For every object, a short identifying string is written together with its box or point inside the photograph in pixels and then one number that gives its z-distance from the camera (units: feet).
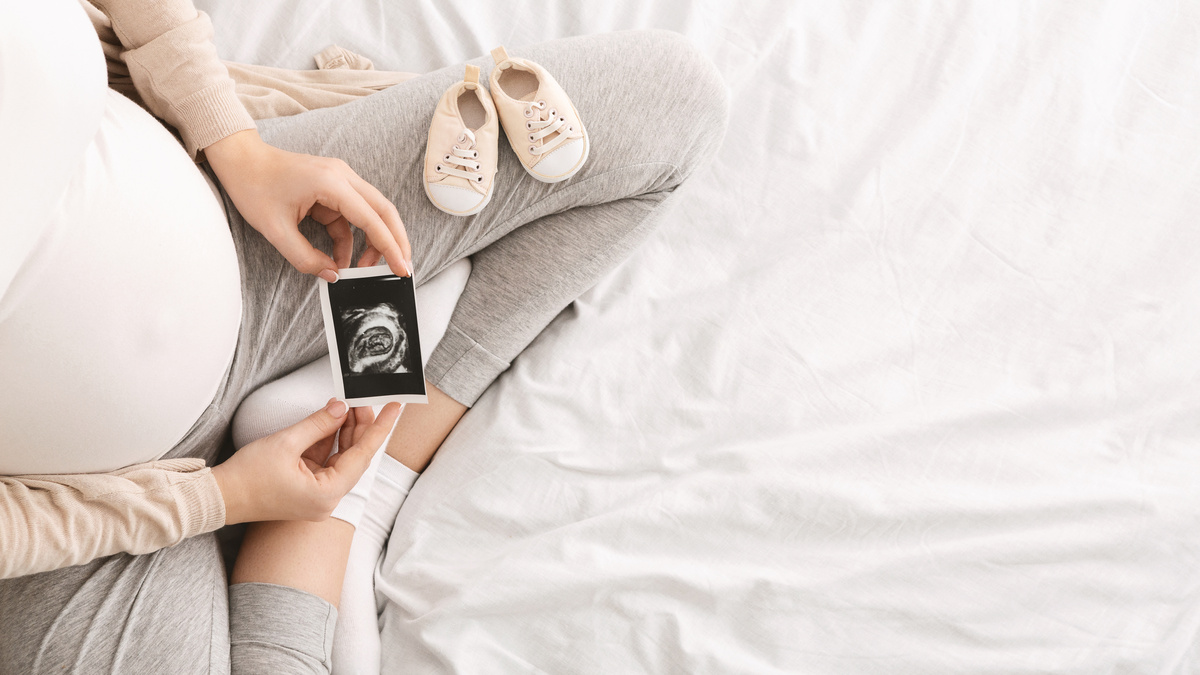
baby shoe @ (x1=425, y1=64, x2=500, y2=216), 2.73
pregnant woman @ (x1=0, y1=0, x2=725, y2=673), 1.96
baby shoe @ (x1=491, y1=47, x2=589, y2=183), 2.81
